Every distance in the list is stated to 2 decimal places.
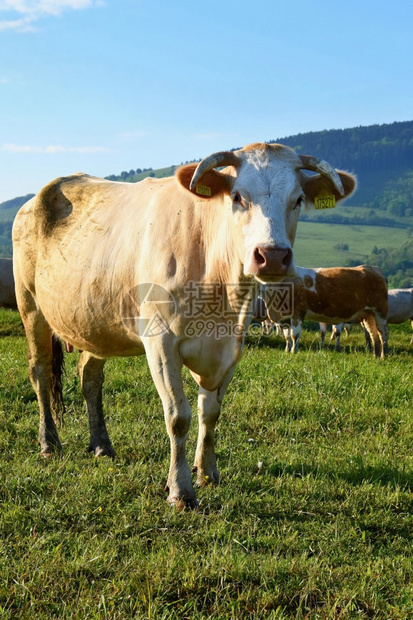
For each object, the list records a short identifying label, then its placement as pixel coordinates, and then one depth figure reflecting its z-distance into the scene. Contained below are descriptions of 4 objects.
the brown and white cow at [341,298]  14.94
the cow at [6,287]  19.23
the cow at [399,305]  20.14
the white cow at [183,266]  4.07
